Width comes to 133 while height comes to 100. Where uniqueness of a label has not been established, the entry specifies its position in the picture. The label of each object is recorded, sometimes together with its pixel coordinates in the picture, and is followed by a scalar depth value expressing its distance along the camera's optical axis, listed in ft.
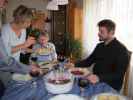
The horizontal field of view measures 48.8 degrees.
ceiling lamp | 6.28
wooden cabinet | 9.20
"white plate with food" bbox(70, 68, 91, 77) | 4.12
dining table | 3.35
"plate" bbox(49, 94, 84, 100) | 3.21
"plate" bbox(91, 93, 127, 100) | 3.16
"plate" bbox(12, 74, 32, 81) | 3.91
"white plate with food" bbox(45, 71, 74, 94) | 3.41
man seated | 4.32
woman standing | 4.61
